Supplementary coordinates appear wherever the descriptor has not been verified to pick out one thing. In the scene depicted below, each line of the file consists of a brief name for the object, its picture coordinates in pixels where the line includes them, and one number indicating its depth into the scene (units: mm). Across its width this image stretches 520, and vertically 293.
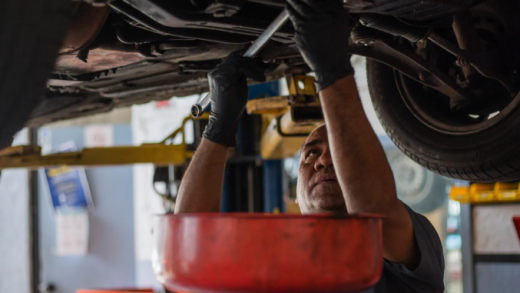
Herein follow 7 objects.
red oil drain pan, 1026
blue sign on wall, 7684
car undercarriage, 1526
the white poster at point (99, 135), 7883
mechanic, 1254
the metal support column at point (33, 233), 6301
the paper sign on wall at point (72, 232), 7680
